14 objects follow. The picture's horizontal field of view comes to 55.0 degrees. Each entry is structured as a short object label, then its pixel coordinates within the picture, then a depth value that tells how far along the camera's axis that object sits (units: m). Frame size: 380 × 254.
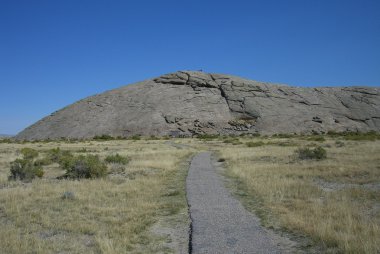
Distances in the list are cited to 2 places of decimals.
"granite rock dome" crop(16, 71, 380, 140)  82.44
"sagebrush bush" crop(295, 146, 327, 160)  25.66
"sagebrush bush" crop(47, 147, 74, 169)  20.34
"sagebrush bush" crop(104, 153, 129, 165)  24.98
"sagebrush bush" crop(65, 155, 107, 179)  18.06
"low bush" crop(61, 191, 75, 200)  12.79
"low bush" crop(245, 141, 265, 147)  42.89
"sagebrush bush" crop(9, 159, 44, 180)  17.86
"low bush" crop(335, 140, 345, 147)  39.16
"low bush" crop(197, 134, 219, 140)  70.93
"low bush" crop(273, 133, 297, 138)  69.11
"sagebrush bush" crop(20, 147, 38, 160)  30.19
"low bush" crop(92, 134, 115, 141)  73.00
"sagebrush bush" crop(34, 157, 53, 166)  25.61
